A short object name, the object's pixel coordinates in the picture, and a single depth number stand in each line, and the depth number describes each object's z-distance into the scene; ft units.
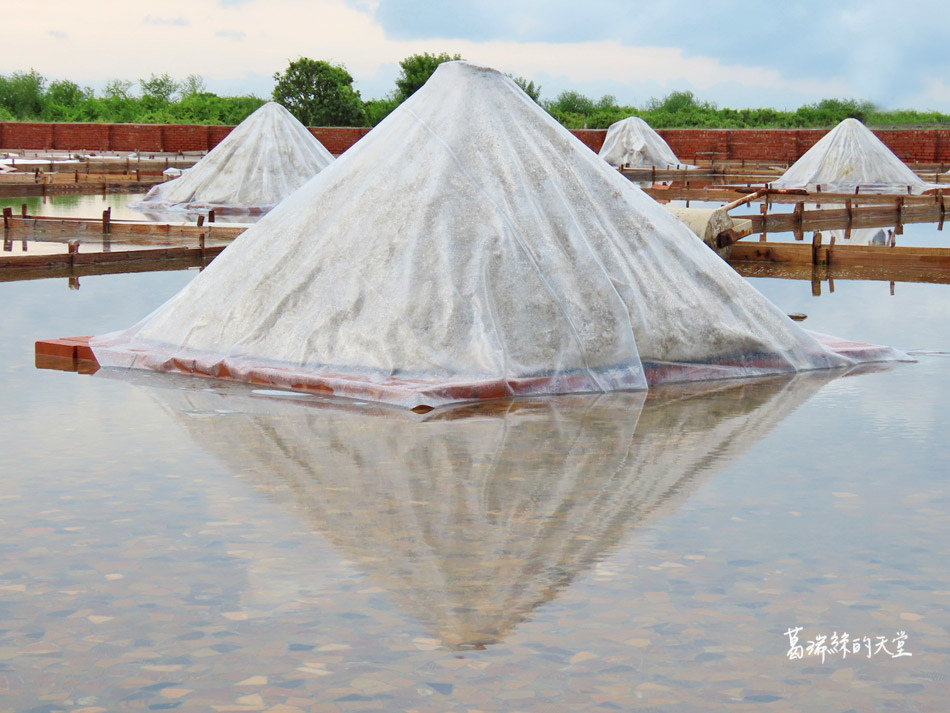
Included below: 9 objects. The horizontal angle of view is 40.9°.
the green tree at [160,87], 201.77
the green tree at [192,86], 201.77
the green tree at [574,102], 199.90
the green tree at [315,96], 151.64
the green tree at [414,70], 168.45
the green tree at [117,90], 195.00
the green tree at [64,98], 179.11
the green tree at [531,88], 174.09
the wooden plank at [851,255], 43.32
